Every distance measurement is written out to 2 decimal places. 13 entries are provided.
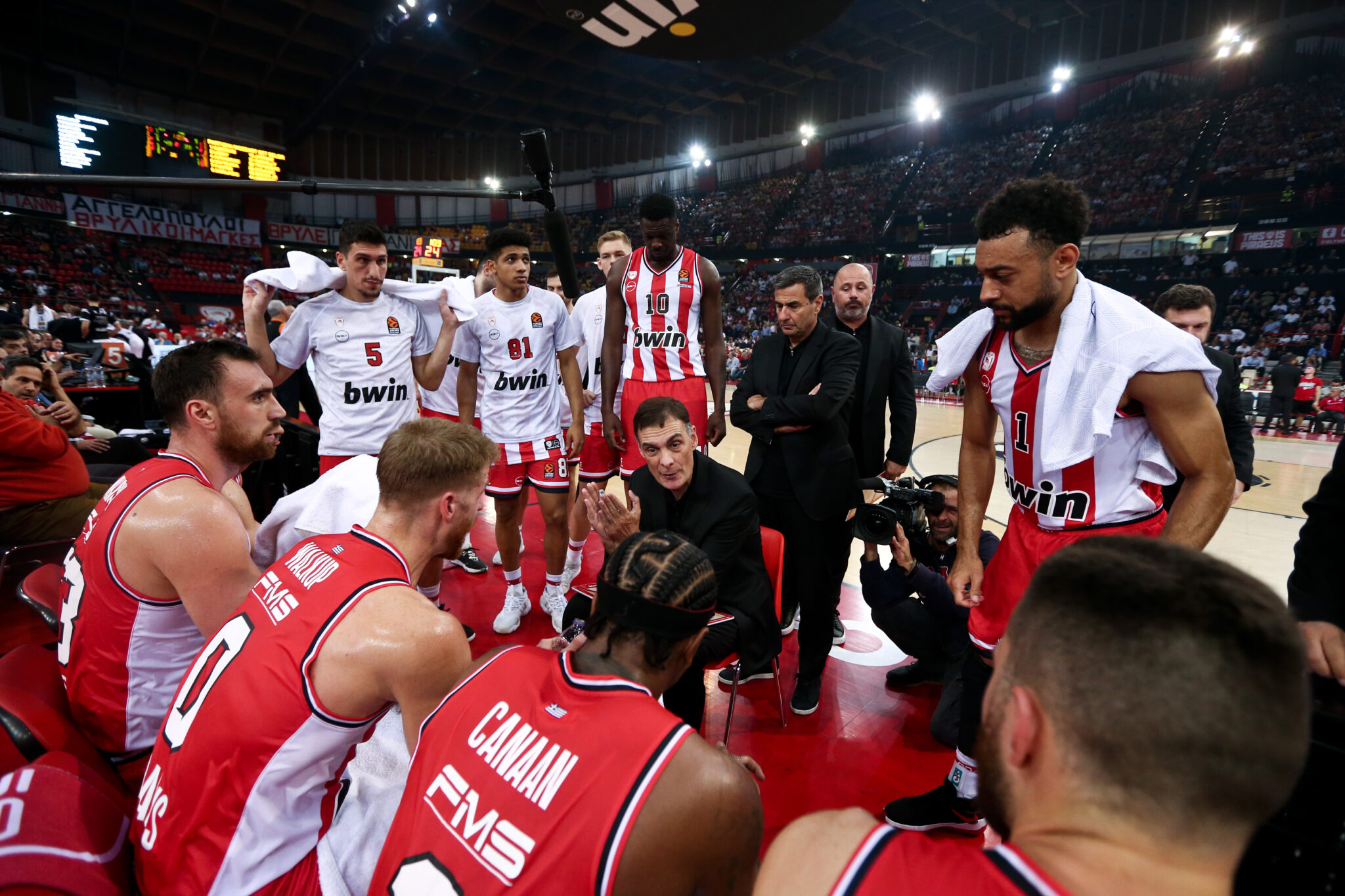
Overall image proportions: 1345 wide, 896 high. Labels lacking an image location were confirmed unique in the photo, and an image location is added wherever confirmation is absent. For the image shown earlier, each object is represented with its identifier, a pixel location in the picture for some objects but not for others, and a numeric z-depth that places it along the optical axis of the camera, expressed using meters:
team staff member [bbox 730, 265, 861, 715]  2.97
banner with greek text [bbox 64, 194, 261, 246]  22.39
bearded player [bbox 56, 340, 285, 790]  1.75
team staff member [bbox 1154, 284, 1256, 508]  3.00
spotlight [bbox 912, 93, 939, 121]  21.73
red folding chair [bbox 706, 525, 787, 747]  2.87
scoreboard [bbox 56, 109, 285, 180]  17.95
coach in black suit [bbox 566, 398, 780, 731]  2.48
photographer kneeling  2.97
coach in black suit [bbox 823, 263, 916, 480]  3.57
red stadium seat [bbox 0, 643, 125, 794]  1.31
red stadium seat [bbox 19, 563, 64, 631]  2.07
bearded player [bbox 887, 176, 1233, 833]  1.67
